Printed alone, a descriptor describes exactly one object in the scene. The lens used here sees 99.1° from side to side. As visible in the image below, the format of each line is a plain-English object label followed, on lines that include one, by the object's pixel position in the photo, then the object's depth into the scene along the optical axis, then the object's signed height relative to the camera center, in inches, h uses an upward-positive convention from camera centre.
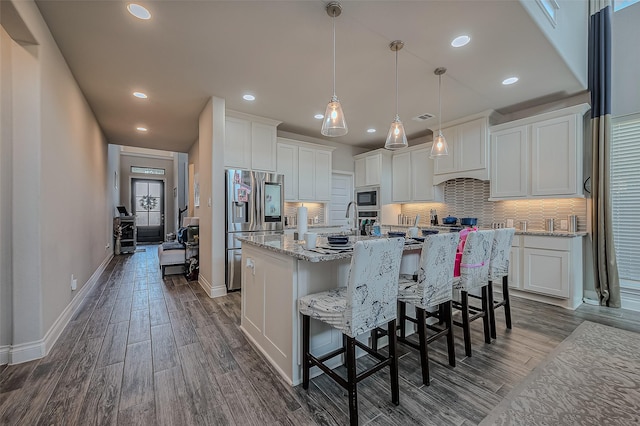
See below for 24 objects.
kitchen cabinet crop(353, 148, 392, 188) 228.4 +38.4
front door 390.9 +5.8
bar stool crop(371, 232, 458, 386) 73.9 -22.0
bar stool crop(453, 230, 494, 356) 89.2 -20.3
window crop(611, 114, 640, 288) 132.4 +8.4
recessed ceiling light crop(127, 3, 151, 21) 81.6 +61.6
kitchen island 73.3 -23.0
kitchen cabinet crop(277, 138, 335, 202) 201.8 +33.1
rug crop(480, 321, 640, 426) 62.7 -46.9
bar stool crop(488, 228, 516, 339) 102.4 -20.1
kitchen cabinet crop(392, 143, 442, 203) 203.0 +28.1
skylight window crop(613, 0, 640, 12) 133.2 +102.7
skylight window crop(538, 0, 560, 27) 93.6 +74.5
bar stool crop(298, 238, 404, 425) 59.6 -22.6
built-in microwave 230.7 +12.1
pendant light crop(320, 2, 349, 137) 88.0 +30.1
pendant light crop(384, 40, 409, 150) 104.7 +29.5
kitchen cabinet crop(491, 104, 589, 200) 136.9 +30.7
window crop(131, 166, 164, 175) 386.0 +60.5
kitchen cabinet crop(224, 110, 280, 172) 164.9 +44.3
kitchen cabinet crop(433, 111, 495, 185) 168.7 +39.8
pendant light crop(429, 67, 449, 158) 120.6 +29.6
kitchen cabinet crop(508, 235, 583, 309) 131.2 -29.2
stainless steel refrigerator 154.9 +1.9
